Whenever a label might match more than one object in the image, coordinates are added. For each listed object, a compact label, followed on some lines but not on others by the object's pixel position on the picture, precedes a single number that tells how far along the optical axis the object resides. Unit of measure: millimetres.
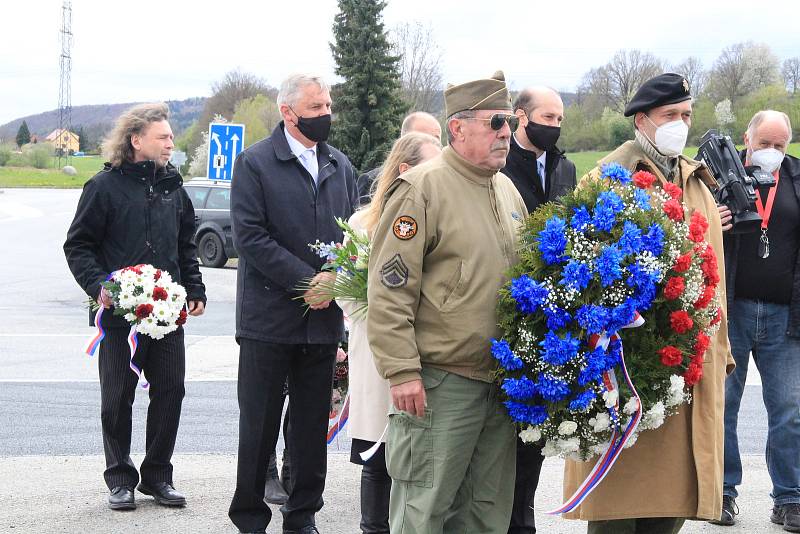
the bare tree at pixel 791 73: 59594
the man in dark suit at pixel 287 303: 5035
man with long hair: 5730
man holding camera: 5656
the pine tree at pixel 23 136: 133250
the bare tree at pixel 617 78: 57062
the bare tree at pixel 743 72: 56250
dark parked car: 22266
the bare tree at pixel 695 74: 54281
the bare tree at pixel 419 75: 48250
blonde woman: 4848
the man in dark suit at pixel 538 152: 5500
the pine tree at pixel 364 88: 38375
